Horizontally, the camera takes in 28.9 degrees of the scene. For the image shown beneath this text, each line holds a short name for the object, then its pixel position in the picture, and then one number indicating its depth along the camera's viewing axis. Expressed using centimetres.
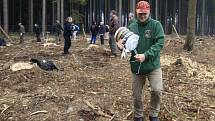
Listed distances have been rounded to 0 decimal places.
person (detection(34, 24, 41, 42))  2899
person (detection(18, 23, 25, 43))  2780
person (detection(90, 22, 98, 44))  2563
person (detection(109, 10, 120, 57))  1462
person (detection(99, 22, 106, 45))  2607
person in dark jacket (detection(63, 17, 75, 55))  1617
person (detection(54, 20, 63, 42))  2911
